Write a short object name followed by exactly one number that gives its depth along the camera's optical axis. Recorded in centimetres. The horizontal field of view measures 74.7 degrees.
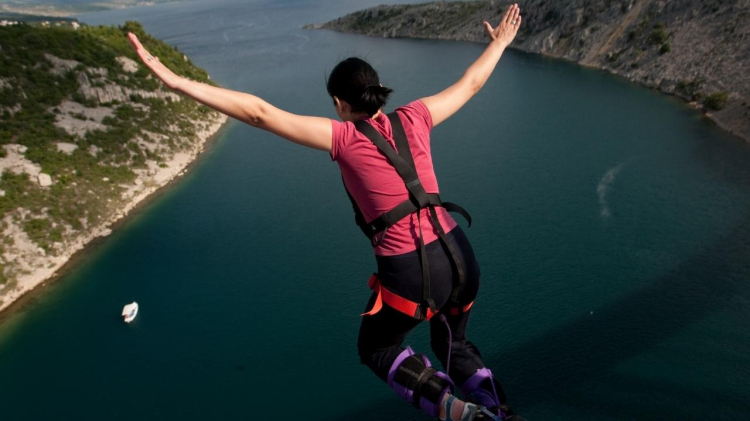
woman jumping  262
